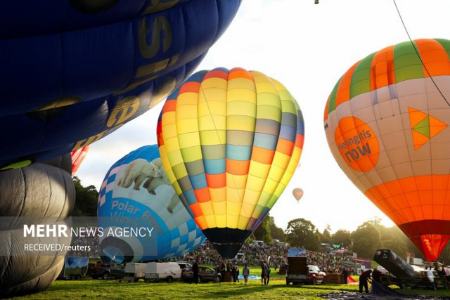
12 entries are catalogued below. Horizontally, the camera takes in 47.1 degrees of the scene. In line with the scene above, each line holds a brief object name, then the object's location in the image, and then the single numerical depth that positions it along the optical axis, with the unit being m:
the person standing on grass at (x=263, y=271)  20.16
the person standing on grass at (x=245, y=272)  20.55
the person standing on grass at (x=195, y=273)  20.54
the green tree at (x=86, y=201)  56.81
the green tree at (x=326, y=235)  114.68
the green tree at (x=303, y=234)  92.31
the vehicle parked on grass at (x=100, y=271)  23.34
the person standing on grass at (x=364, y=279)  17.20
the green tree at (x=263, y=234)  84.97
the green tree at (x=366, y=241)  81.75
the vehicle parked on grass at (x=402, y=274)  17.62
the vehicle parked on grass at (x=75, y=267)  22.66
